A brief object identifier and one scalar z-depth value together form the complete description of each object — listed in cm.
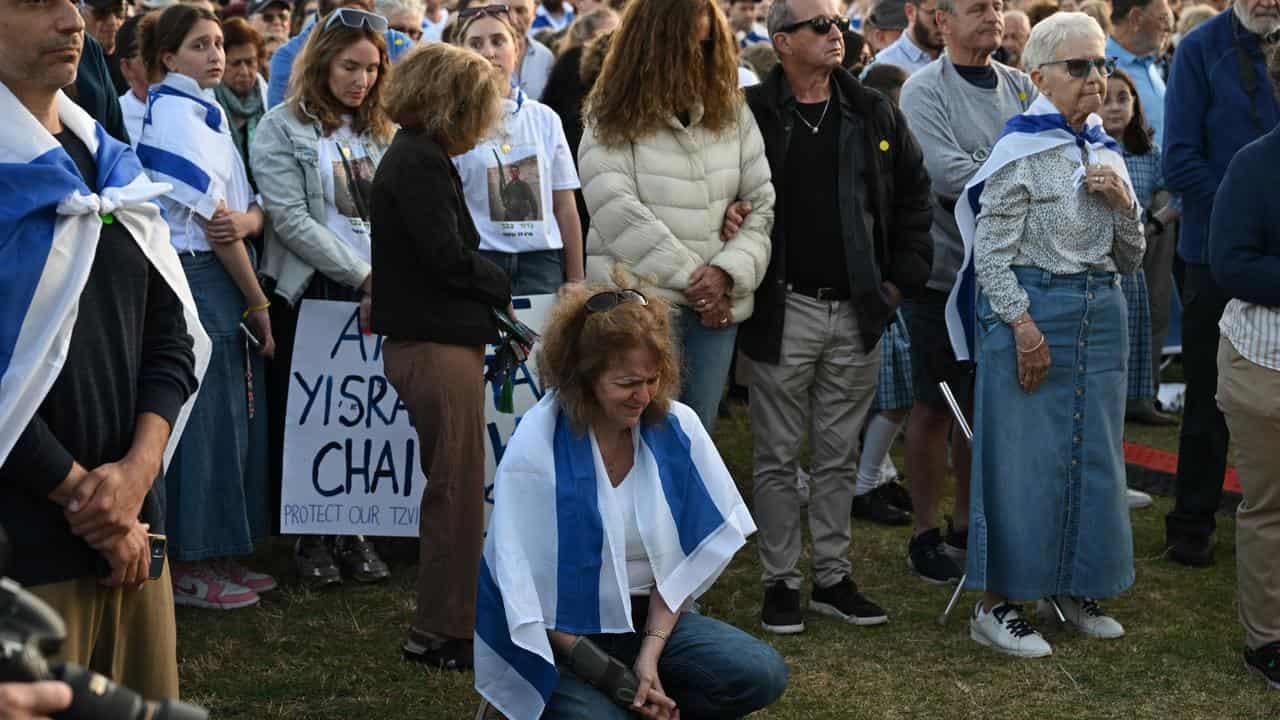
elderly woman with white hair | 516
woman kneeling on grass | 370
